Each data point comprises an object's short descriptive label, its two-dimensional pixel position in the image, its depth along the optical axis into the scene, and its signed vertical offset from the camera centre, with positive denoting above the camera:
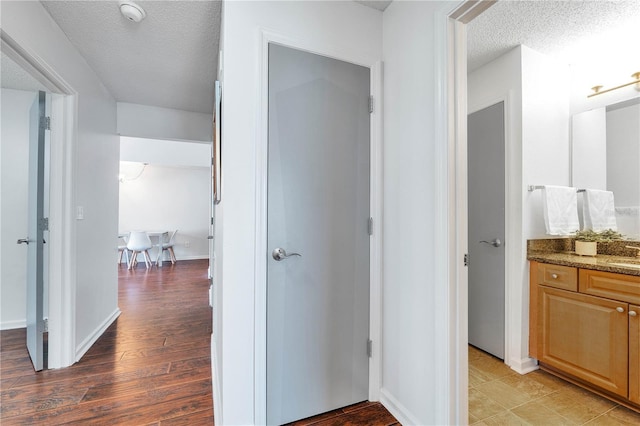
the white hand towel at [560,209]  2.09 +0.05
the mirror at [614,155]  2.04 +0.48
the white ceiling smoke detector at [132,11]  1.69 +1.27
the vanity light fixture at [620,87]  1.98 +0.97
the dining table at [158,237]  6.36 -0.54
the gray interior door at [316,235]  1.51 -0.12
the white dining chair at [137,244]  5.89 -0.63
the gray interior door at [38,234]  2.09 -0.15
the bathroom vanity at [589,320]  1.61 -0.68
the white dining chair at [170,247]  6.55 -0.76
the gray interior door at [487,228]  2.24 -0.11
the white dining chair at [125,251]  6.25 -0.84
